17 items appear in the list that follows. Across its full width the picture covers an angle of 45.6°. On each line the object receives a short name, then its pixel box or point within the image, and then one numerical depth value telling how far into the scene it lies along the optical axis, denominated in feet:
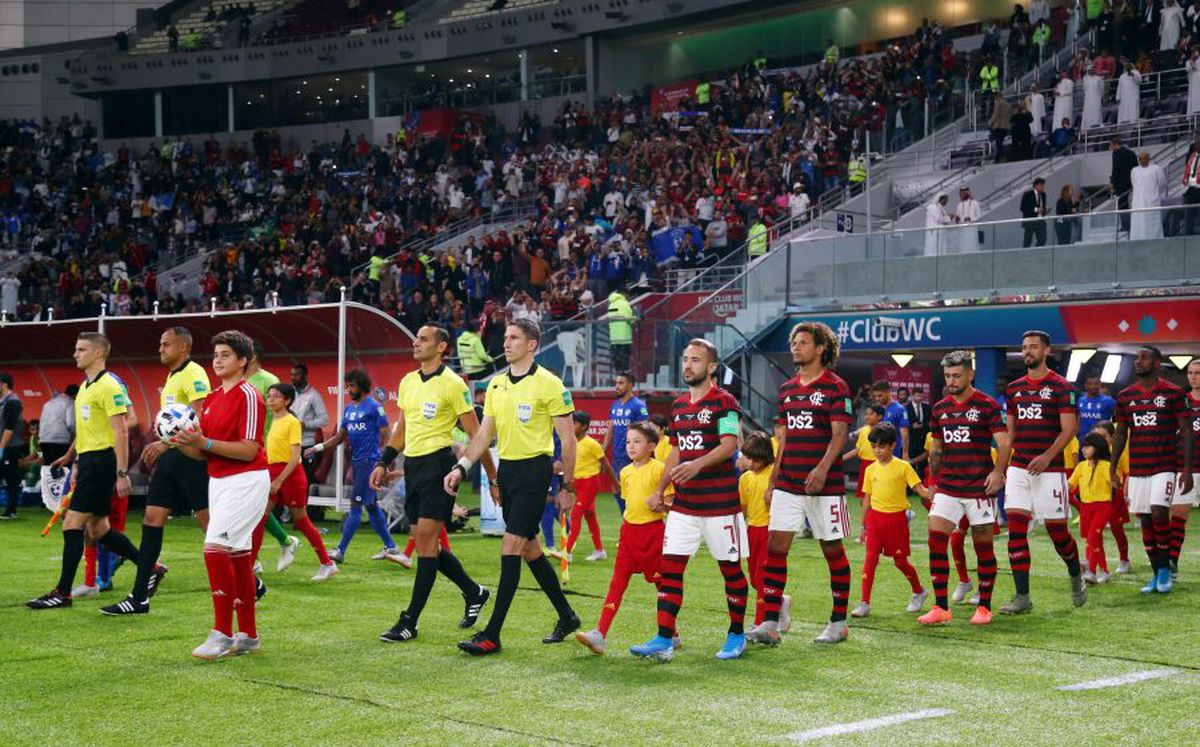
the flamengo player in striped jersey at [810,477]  29.60
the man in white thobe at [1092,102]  92.32
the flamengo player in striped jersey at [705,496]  27.61
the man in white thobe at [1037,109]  95.40
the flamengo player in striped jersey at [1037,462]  34.30
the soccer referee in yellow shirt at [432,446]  30.19
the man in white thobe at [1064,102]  94.12
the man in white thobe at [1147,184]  75.77
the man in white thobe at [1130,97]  90.53
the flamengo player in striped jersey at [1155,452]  38.78
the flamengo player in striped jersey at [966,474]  33.01
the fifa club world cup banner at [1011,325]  70.28
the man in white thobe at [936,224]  76.64
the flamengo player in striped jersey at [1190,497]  38.99
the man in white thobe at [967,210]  84.53
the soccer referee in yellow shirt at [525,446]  28.66
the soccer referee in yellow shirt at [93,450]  34.47
